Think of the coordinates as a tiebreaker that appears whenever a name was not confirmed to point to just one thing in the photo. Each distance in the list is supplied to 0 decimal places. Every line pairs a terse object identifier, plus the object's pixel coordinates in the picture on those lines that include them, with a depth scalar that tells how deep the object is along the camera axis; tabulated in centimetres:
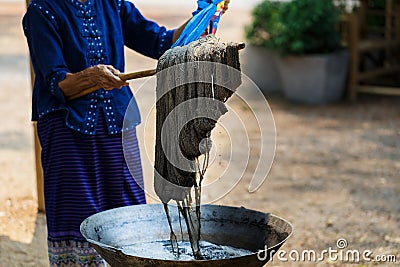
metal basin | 276
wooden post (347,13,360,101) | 921
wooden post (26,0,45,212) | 520
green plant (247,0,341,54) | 899
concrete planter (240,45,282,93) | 980
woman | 326
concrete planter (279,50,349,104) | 917
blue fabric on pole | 292
